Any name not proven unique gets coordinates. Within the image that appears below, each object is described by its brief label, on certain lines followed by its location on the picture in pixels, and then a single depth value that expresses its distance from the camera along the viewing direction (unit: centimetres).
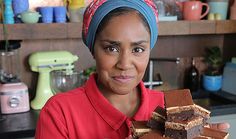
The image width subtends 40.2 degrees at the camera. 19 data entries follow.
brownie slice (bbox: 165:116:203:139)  64
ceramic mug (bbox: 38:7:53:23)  171
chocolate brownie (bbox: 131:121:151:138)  69
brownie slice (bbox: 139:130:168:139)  65
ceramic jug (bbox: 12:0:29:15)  169
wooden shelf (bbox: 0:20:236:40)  165
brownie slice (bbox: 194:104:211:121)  68
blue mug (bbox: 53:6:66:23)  172
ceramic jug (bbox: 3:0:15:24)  165
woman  80
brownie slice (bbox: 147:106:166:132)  68
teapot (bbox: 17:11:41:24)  165
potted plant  213
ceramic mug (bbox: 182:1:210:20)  194
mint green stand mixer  173
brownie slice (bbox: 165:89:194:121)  65
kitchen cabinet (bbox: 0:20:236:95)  168
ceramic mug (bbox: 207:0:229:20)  203
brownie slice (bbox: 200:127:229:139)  67
